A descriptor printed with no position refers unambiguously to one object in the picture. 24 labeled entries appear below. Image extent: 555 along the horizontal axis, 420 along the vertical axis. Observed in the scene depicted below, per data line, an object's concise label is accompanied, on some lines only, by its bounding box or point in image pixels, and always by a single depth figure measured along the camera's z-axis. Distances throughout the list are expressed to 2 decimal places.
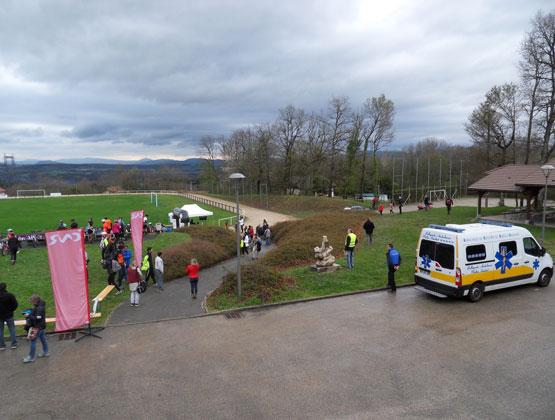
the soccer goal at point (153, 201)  55.80
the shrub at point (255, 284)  13.29
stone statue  15.99
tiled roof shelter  25.86
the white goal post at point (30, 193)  101.12
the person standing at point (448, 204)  31.33
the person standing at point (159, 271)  15.10
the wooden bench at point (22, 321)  11.24
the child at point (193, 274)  13.59
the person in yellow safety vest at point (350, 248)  15.63
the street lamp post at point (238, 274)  13.09
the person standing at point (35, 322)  8.88
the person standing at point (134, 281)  13.05
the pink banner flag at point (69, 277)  10.25
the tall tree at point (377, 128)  51.67
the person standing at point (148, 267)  15.69
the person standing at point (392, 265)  13.38
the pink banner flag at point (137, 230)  16.31
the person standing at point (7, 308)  9.31
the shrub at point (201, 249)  17.91
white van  11.86
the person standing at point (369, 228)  21.36
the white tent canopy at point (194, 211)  31.80
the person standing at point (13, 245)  19.05
